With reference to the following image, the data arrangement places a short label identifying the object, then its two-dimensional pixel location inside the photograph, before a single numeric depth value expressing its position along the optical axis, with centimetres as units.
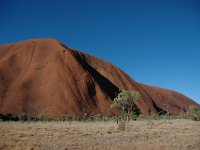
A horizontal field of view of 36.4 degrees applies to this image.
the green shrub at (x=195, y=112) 7094
